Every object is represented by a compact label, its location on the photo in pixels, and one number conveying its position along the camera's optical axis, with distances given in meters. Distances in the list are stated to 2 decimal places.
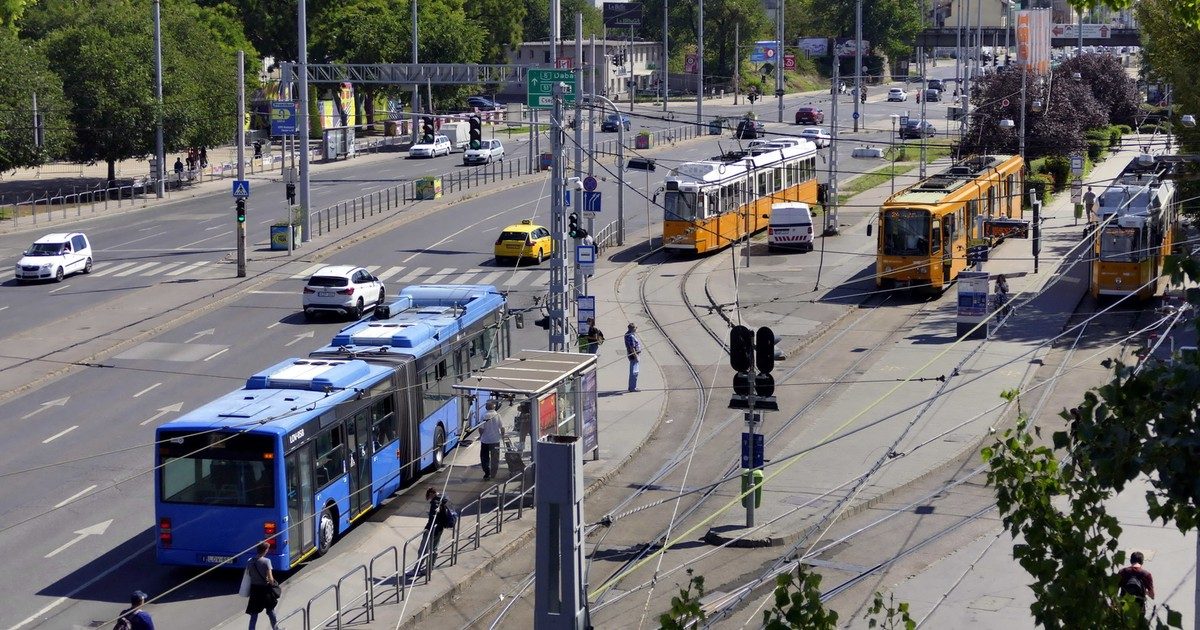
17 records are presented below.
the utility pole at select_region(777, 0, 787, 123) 92.31
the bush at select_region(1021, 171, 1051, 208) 53.62
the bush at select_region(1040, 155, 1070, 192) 60.97
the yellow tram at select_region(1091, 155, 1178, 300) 36.16
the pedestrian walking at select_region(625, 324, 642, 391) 29.55
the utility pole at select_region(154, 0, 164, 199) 58.78
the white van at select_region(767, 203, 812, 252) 47.38
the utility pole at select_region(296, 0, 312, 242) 47.00
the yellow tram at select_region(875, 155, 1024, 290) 38.41
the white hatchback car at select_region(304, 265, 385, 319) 37.16
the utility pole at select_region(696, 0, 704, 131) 83.12
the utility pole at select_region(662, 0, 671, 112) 98.14
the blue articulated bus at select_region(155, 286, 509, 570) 18.17
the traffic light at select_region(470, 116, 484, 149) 41.15
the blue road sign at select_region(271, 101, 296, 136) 65.00
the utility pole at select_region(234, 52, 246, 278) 41.84
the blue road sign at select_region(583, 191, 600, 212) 40.31
